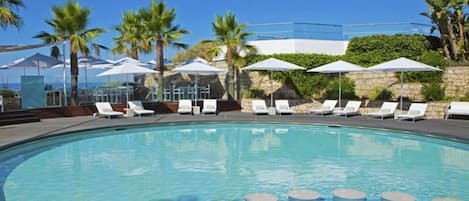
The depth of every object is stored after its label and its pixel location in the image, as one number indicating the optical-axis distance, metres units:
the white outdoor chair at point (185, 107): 19.08
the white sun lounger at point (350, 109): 18.11
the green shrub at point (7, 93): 16.64
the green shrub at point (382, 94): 20.12
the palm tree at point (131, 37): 22.33
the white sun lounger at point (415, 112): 15.93
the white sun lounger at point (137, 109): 18.23
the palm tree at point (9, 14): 13.07
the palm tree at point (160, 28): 20.42
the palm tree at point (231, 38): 21.02
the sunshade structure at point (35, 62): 17.56
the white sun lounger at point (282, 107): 19.05
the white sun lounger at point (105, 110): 17.28
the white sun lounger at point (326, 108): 18.66
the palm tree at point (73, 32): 17.61
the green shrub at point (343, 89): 20.77
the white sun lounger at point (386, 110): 16.98
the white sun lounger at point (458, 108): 15.73
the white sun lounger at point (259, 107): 18.97
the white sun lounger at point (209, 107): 19.33
